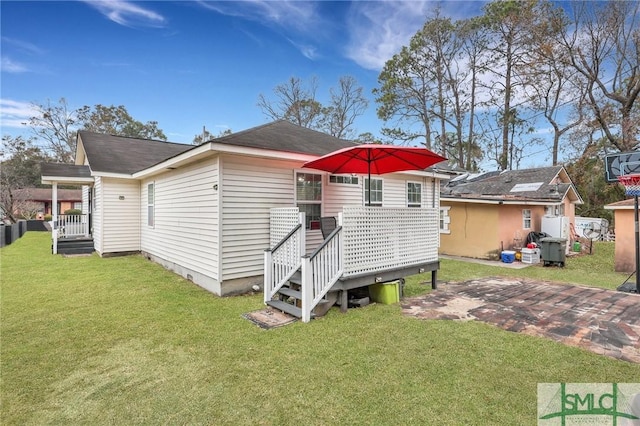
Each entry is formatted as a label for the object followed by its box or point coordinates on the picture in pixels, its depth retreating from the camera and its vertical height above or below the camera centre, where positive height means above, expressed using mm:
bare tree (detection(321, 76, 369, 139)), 24438 +8536
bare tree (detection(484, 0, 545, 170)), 18016 +10497
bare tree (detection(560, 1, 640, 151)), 15047 +7866
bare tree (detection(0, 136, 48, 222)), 21609 +3900
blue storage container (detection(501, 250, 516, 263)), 10406 -1486
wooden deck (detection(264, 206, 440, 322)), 4762 -720
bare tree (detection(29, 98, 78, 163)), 26609 +7788
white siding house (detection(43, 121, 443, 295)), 5988 +403
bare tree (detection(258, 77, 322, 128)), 24309 +8804
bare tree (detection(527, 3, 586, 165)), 16781 +7908
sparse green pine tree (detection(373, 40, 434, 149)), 22344 +8777
